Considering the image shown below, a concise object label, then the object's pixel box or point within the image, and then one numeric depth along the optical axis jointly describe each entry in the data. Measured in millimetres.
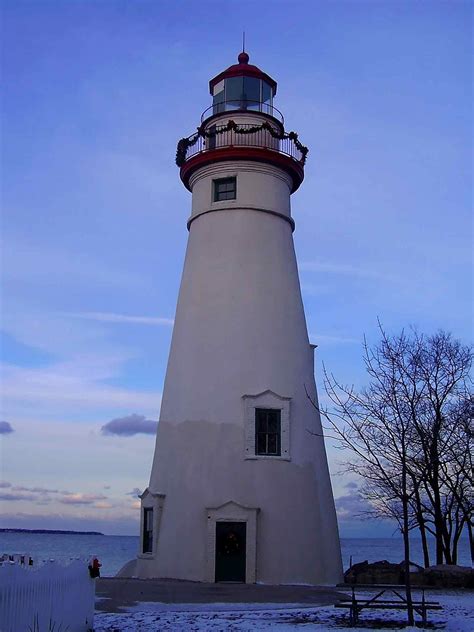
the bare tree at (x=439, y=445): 21719
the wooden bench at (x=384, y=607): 13133
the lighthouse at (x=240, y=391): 21016
